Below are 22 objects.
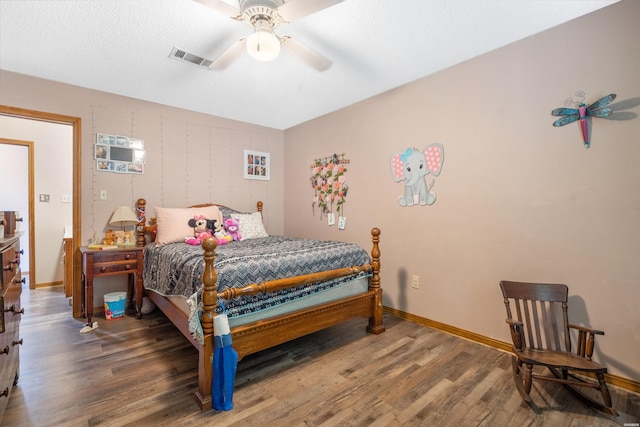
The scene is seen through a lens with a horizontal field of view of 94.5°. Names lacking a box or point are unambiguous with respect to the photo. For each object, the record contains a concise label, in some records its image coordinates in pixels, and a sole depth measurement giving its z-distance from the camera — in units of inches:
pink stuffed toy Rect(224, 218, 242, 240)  133.3
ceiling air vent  91.2
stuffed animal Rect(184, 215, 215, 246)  120.2
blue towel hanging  64.3
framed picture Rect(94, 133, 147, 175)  122.7
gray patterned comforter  74.1
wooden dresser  52.6
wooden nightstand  107.0
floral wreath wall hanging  141.8
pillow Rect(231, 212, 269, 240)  136.9
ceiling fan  60.5
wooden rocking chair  64.4
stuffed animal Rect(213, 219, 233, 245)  123.1
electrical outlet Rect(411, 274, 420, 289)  113.4
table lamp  119.7
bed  67.2
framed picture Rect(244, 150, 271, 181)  164.6
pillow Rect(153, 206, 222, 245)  117.9
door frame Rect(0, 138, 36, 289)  155.4
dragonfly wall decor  73.0
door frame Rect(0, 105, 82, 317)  116.5
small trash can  115.2
